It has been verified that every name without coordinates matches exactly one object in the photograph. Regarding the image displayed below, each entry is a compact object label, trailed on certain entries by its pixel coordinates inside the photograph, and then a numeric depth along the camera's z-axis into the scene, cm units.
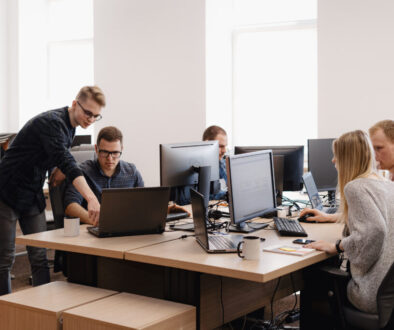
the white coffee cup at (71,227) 265
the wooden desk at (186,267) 208
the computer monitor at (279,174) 341
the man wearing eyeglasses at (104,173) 309
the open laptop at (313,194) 324
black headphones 316
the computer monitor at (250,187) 258
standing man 296
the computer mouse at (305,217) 309
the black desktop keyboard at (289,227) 265
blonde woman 211
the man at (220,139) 385
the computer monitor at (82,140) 581
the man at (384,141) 287
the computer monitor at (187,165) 289
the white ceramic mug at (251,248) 213
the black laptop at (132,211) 250
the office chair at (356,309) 207
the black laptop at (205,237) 227
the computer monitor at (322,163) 384
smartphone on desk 247
